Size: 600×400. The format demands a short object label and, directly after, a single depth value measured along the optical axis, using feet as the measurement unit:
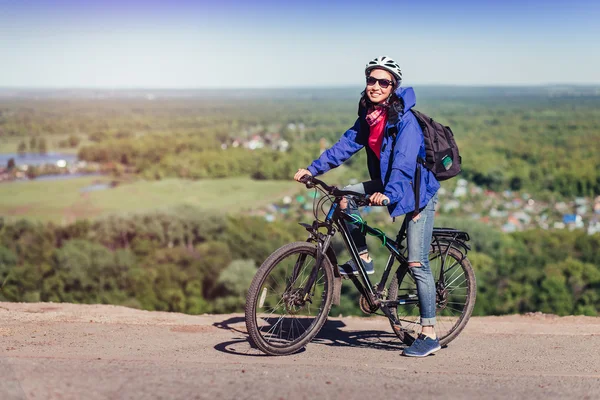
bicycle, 17.72
